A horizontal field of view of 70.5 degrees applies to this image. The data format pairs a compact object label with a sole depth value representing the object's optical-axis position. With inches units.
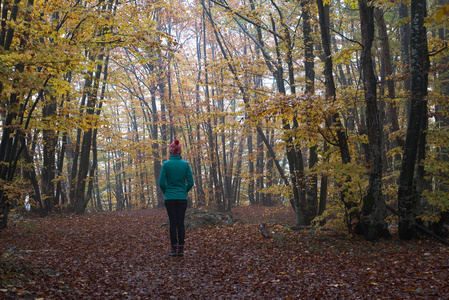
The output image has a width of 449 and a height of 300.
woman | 246.4
